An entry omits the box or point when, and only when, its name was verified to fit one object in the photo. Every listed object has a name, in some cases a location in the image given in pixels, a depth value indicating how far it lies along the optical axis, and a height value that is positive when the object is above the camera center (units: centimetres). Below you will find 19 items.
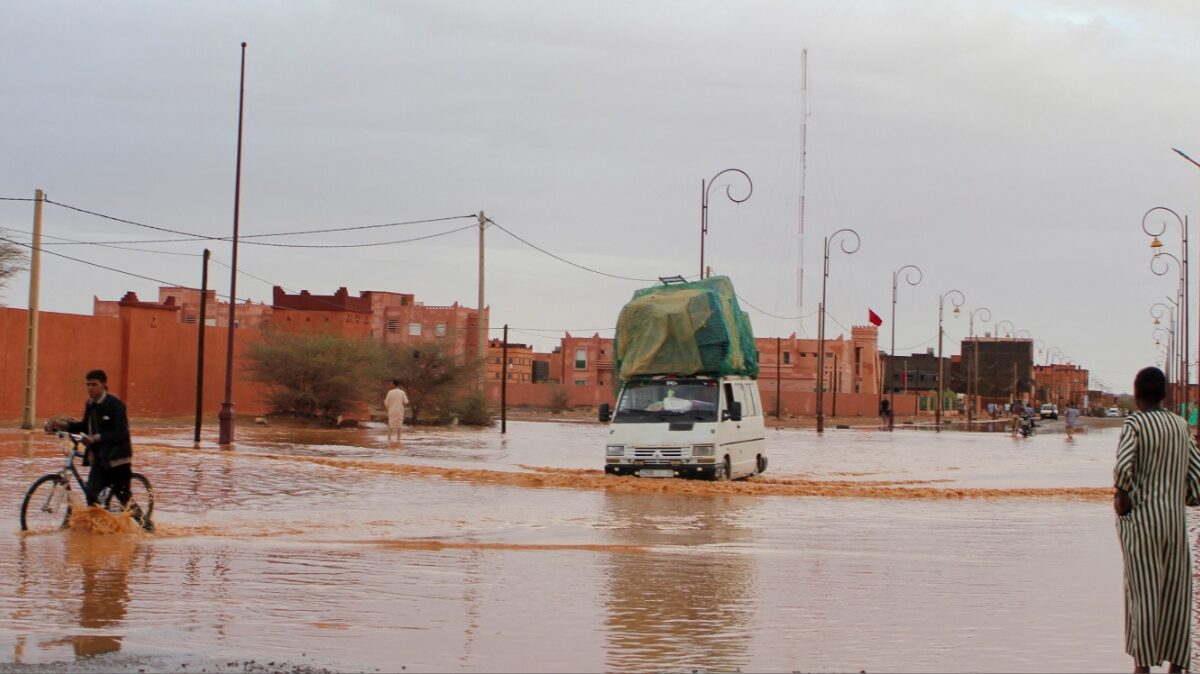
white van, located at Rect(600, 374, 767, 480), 2397 -55
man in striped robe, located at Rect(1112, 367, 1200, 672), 781 -67
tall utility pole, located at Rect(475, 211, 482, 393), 5200 +202
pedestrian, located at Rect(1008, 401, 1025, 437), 6144 -17
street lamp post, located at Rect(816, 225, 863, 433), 6287 +340
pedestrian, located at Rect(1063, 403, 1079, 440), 6247 -27
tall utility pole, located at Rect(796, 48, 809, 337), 6675 +1508
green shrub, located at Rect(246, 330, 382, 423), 4912 +51
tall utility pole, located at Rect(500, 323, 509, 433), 5198 -8
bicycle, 1444 -130
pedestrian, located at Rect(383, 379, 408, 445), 3653 -47
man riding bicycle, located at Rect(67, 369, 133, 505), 1409 -60
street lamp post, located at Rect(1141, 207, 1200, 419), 5696 +507
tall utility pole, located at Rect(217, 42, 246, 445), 3291 +85
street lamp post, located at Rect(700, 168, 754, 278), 5004 +684
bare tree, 4158 +350
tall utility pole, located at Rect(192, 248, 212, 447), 3302 +50
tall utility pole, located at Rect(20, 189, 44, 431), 3669 +169
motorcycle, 6368 -81
